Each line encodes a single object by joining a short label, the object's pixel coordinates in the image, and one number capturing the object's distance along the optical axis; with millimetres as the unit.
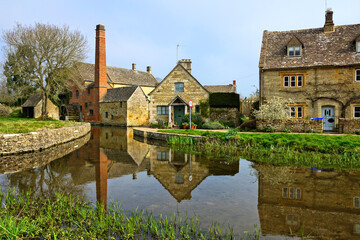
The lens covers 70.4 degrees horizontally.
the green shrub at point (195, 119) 23641
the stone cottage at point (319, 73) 20297
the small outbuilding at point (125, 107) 34906
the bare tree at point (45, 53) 28094
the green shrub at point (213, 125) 22109
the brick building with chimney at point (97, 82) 37344
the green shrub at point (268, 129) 18238
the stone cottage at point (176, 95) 26000
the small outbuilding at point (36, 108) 39309
